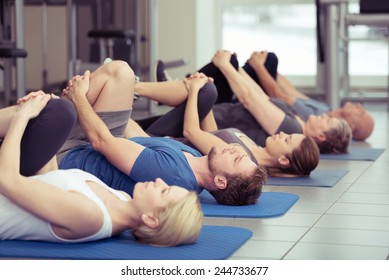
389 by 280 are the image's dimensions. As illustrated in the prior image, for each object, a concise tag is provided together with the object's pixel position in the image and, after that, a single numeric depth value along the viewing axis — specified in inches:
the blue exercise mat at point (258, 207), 171.8
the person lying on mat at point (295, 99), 288.2
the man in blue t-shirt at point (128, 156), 167.5
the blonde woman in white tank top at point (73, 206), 131.9
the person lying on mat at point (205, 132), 205.5
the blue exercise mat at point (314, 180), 215.1
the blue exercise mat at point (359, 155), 270.8
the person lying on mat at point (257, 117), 245.3
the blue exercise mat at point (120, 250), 132.3
